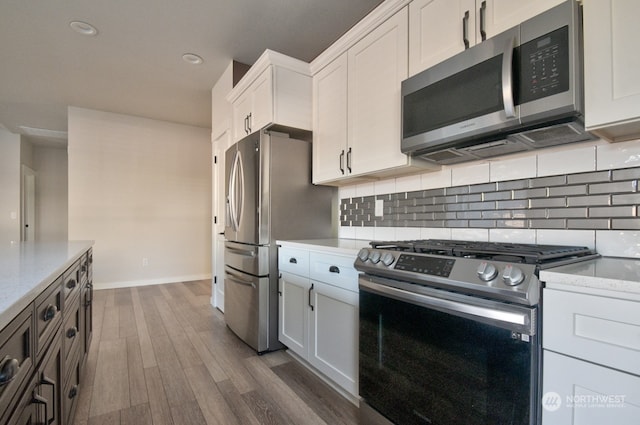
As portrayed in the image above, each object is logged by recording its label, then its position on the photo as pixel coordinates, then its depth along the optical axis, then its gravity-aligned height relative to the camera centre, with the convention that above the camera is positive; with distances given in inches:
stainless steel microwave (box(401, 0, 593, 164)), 43.9 +18.9
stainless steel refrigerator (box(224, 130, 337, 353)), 93.7 -1.3
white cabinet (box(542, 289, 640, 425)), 30.4 -15.0
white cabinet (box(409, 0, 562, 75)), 50.3 +33.2
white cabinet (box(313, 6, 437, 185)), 70.7 +26.3
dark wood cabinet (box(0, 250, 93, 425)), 28.7 -17.6
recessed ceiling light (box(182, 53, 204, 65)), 123.7 +61.1
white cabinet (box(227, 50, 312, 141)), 95.7 +37.4
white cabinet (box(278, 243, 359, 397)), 67.2 -24.0
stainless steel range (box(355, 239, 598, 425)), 36.6 -16.3
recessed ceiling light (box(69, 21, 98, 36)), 103.5 +61.4
